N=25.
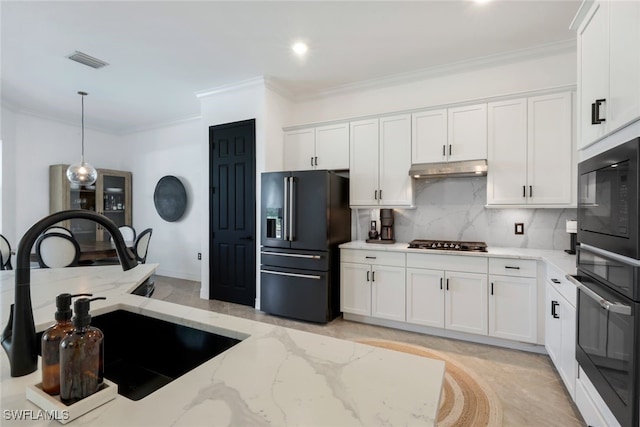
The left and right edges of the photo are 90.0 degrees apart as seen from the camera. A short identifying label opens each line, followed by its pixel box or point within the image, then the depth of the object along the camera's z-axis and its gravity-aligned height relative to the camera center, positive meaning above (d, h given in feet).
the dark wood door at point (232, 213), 13.85 -0.14
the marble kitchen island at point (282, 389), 1.91 -1.25
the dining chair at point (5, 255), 11.82 -1.76
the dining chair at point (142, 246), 14.42 -1.65
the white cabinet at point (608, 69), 4.38 +2.29
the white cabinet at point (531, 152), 9.71 +1.89
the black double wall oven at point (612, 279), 4.10 -1.01
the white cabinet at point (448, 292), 9.99 -2.62
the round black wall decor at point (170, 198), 19.24 +0.71
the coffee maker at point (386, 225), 12.55 -0.56
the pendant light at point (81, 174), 13.89 +1.57
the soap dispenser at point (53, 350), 2.06 -0.91
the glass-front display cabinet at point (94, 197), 17.67 +0.71
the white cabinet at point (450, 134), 10.79 +2.69
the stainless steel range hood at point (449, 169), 10.45 +1.42
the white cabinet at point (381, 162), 11.93 +1.87
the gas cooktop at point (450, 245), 10.55 -1.18
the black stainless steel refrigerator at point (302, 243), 11.78 -1.24
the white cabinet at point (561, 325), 6.51 -2.62
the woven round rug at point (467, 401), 6.56 -4.26
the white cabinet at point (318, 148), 13.08 +2.67
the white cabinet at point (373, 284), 11.13 -2.65
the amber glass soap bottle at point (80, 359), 1.97 -0.95
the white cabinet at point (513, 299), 9.34 -2.63
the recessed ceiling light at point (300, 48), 10.73 +5.57
